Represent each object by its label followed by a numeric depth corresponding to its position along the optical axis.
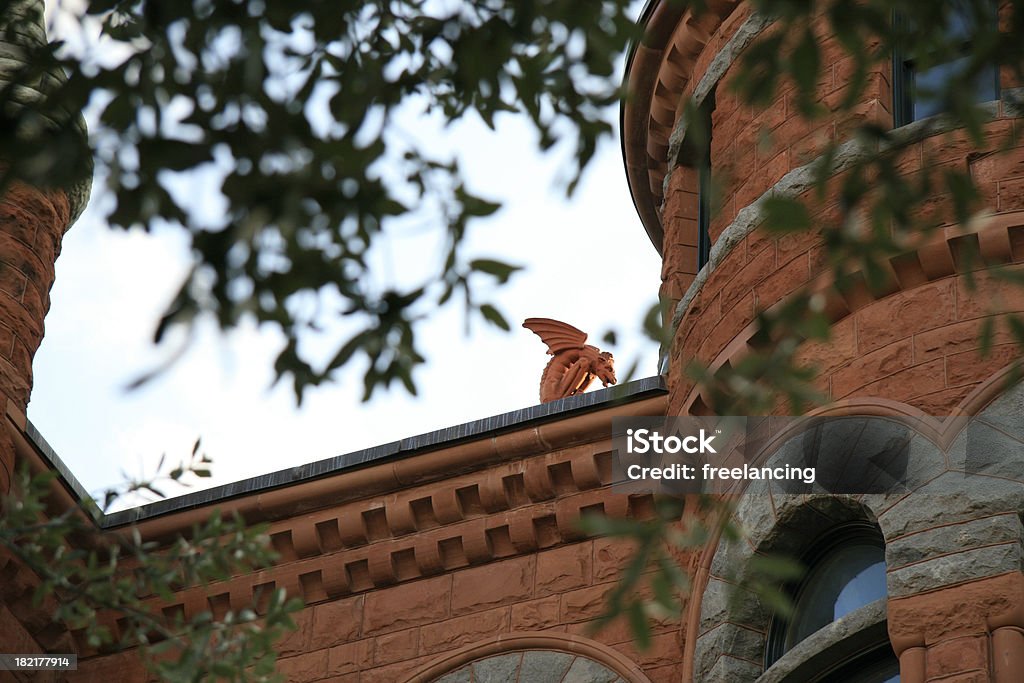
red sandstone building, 18.58
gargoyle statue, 26.11
